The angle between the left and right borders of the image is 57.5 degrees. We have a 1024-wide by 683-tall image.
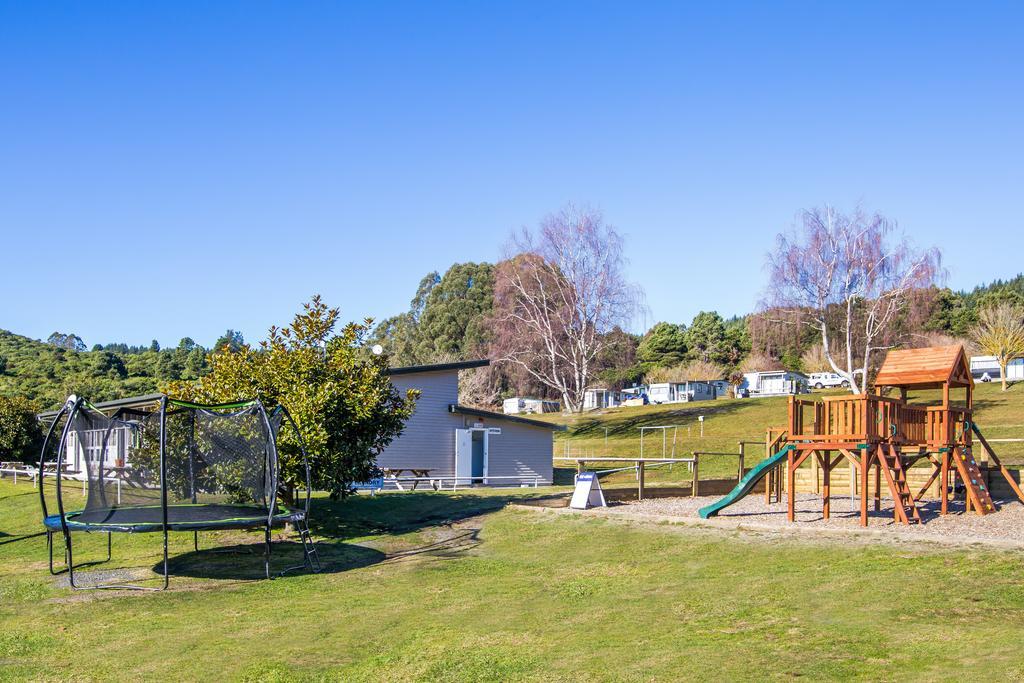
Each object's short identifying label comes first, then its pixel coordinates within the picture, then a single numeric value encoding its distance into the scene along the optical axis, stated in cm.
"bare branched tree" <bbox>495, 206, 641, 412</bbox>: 5528
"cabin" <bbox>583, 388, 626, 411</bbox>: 7988
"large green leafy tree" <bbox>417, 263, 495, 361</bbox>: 7794
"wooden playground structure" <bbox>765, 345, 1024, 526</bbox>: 1852
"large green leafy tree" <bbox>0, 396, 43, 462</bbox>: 4069
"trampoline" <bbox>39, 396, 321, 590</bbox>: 1631
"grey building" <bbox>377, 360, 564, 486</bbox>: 3247
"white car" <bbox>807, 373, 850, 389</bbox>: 7269
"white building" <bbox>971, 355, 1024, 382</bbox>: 6806
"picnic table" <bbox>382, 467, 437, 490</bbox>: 2972
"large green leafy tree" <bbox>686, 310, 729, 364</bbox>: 9331
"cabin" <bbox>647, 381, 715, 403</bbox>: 7550
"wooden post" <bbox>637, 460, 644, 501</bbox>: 2284
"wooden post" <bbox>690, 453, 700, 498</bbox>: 2442
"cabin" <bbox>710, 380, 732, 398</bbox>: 7762
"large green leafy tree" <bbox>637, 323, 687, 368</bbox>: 9406
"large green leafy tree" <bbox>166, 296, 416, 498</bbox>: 1945
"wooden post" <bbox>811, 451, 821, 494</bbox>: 2527
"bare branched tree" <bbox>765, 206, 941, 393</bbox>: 4844
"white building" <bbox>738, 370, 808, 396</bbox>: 7381
